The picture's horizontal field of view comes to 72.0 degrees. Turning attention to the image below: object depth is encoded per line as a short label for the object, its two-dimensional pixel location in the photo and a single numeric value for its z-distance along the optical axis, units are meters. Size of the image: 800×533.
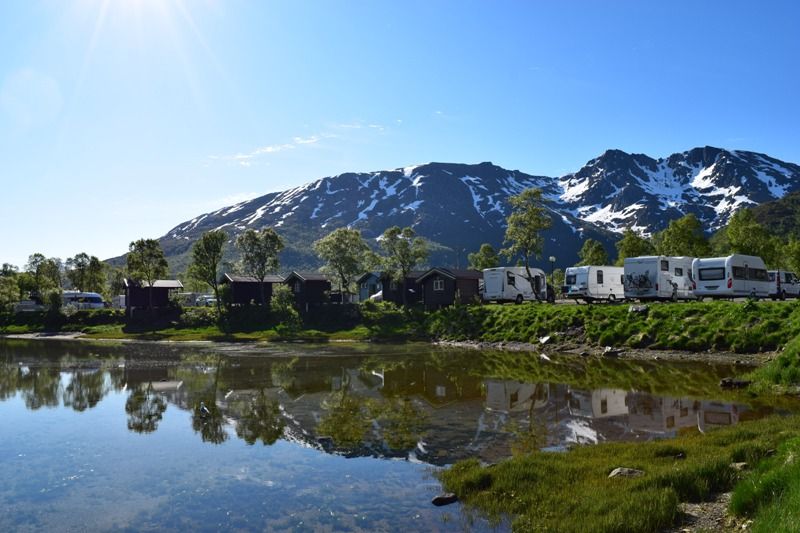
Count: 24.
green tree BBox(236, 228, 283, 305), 76.88
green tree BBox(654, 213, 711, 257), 73.25
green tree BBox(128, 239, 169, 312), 81.50
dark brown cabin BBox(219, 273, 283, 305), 80.31
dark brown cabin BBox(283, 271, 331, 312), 76.44
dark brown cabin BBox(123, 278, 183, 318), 82.37
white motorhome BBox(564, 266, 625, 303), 51.12
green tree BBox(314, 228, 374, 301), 75.69
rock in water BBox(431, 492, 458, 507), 11.17
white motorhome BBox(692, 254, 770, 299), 44.07
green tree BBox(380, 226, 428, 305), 71.56
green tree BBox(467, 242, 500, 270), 103.50
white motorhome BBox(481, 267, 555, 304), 60.03
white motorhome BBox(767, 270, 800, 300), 51.88
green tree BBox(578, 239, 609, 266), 92.81
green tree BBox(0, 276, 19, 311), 89.94
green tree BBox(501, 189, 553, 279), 61.88
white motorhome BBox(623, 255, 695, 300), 46.62
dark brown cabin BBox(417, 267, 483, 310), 65.88
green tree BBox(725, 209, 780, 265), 70.50
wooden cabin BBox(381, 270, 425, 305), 74.88
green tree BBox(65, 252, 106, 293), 118.75
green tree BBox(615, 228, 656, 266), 83.69
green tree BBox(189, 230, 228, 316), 76.56
